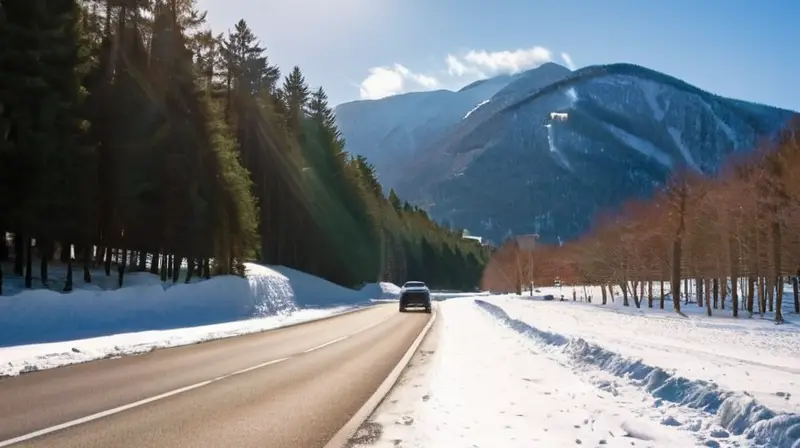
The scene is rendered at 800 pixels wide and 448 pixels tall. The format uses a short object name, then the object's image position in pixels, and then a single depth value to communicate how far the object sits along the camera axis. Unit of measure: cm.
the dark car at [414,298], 4025
